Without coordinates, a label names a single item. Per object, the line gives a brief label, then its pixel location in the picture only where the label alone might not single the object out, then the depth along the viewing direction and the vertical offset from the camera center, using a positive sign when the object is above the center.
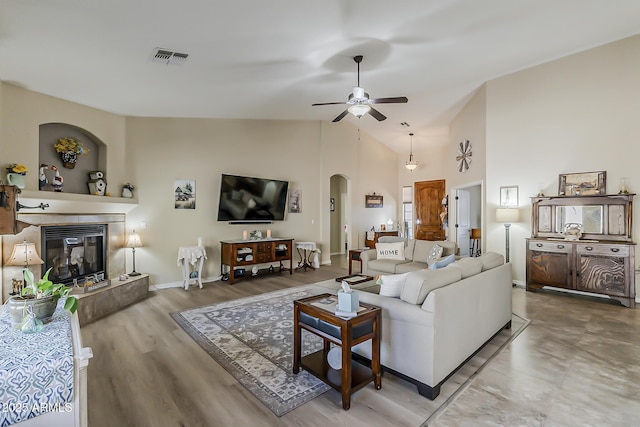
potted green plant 1.69 -0.50
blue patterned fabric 1.22 -0.68
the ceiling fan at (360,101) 4.11 +1.53
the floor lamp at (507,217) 5.61 -0.03
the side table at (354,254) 6.09 -0.79
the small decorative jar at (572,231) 5.03 -0.25
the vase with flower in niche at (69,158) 4.37 +0.78
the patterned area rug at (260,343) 2.38 -1.34
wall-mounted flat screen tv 6.16 +0.33
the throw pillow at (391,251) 5.68 -0.66
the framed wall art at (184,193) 5.73 +0.39
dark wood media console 5.96 -0.83
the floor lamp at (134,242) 4.99 -0.46
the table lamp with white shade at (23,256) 3.46 -0.48
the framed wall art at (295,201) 7.40 +0.33
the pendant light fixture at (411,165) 8.91 +1.45
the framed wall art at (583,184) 4.93 +0.53
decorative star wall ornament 7.03 +1.39
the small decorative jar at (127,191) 5.10 +0.38
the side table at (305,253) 7.25 -0.96
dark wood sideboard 4.56 -0.47
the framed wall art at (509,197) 5.83 +0.36
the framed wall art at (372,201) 9.29 +0.43
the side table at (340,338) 2.14 -0.91
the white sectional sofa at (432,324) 2.25 -0.86
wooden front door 9.66 +0.22
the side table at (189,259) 5.46 -0.80
